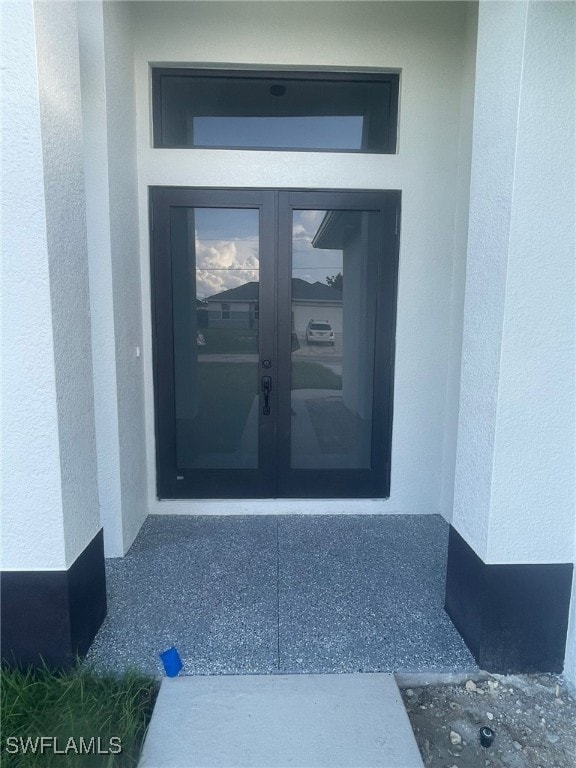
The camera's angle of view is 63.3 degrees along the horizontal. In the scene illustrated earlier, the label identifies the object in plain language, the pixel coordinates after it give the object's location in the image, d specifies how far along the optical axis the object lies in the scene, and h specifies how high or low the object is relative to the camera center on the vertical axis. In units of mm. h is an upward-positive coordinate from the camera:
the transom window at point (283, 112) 3520 +1573
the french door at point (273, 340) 3602 -145
